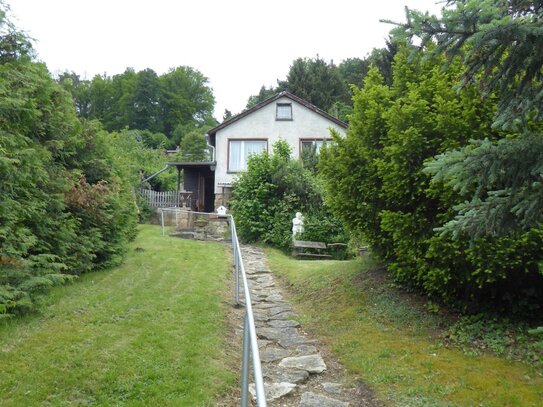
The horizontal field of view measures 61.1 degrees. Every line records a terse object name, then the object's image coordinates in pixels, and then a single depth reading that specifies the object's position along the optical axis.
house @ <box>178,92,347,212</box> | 23.41
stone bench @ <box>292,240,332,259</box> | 14.25
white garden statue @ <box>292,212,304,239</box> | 15.19
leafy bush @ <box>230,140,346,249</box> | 15.38
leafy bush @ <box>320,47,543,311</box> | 5.46
